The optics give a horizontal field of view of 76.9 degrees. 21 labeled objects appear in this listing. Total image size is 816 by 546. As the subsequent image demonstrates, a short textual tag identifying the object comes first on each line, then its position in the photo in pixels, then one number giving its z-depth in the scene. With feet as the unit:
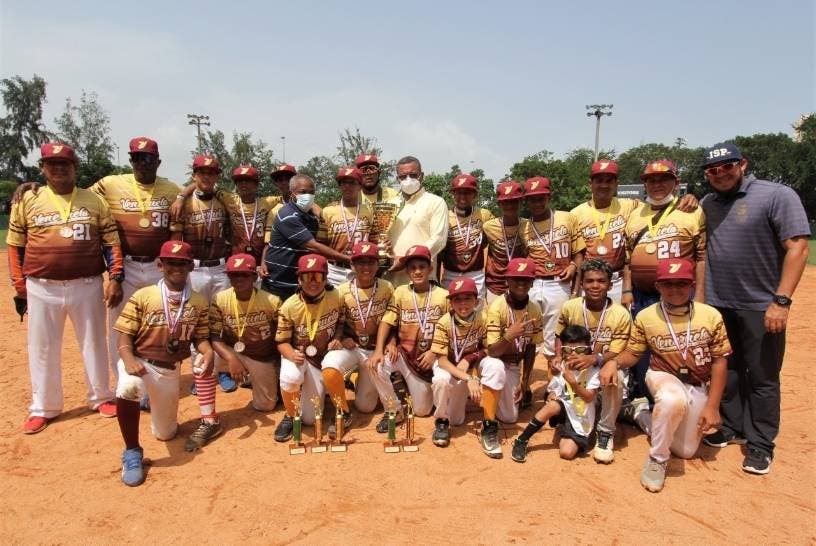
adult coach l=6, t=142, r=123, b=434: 17.01
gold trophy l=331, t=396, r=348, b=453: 16.19
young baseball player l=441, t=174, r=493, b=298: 20.85
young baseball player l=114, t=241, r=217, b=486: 15.81
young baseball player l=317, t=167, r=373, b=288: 20.97
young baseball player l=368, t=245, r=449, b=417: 18.12
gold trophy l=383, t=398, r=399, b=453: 16.02
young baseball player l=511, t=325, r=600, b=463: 15.72
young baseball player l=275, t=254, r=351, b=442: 17.33
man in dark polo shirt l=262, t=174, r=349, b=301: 19.57
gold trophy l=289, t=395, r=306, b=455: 15.99
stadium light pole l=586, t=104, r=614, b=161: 146.78
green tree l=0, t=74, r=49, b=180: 170.91
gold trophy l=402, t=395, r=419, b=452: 16.19
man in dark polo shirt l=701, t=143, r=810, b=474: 14.68
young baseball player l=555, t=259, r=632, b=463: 15.89
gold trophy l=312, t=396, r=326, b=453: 16.12
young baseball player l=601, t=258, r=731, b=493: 14.52
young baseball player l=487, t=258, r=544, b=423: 16.88
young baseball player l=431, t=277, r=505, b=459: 16.37
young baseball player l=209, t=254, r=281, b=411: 17.49
